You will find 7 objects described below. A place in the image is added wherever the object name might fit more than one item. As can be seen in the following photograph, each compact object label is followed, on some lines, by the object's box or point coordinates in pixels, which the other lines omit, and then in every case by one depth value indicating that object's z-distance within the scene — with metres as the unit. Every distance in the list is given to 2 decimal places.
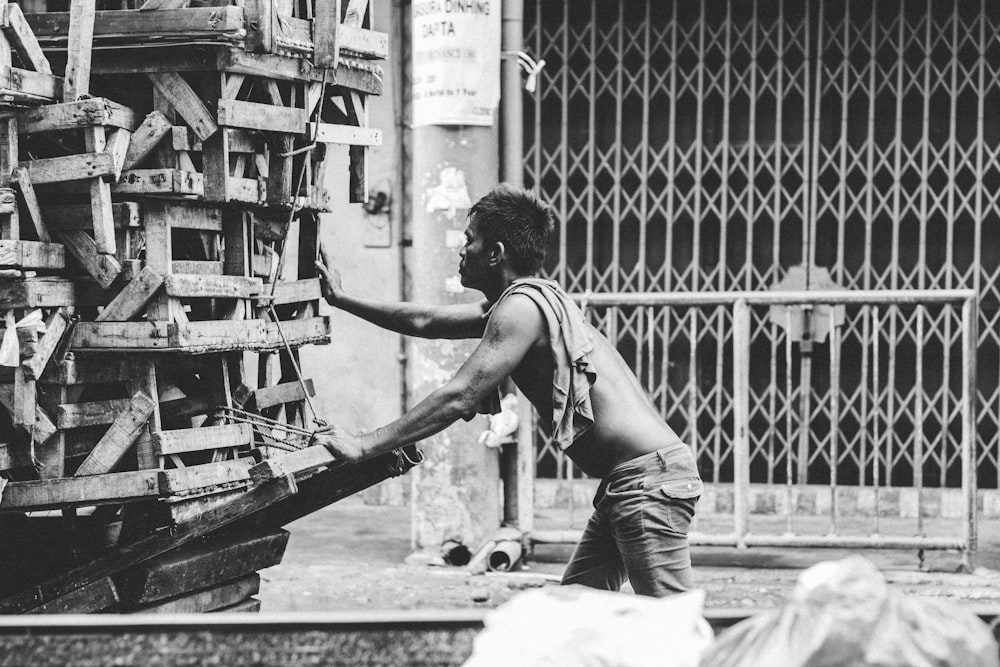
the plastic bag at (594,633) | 3.58
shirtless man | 7.13
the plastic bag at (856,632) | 3.29
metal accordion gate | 14.61
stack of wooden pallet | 7.30
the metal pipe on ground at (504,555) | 12.55
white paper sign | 12.49
